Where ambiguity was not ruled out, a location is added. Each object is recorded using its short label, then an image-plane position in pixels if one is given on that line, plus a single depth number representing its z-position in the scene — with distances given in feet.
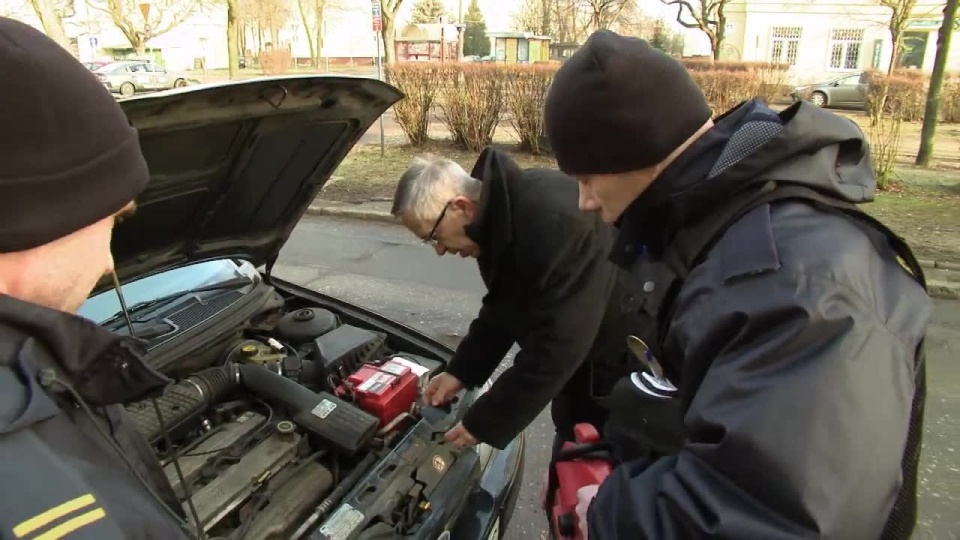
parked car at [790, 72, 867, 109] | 62.59
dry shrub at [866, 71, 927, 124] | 30.41
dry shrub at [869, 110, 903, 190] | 27.12
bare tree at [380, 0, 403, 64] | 53.05
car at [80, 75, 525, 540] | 6.25
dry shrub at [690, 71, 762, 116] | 33.14
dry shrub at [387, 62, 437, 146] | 34.83
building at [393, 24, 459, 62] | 74.49
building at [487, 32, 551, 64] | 88.84
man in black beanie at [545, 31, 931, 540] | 3.03
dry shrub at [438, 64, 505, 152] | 33.32
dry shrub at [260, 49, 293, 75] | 91.50
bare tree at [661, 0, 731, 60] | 62.69
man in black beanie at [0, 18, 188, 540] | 2.69
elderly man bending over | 7.03
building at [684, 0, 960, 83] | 104.06
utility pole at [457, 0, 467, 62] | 84.65
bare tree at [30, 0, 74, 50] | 41.60
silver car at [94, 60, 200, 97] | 73.61
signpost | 34.68
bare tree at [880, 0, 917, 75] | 55.21
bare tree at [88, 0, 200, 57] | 93.33
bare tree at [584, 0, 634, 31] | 73.15
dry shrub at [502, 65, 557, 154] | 32.22
